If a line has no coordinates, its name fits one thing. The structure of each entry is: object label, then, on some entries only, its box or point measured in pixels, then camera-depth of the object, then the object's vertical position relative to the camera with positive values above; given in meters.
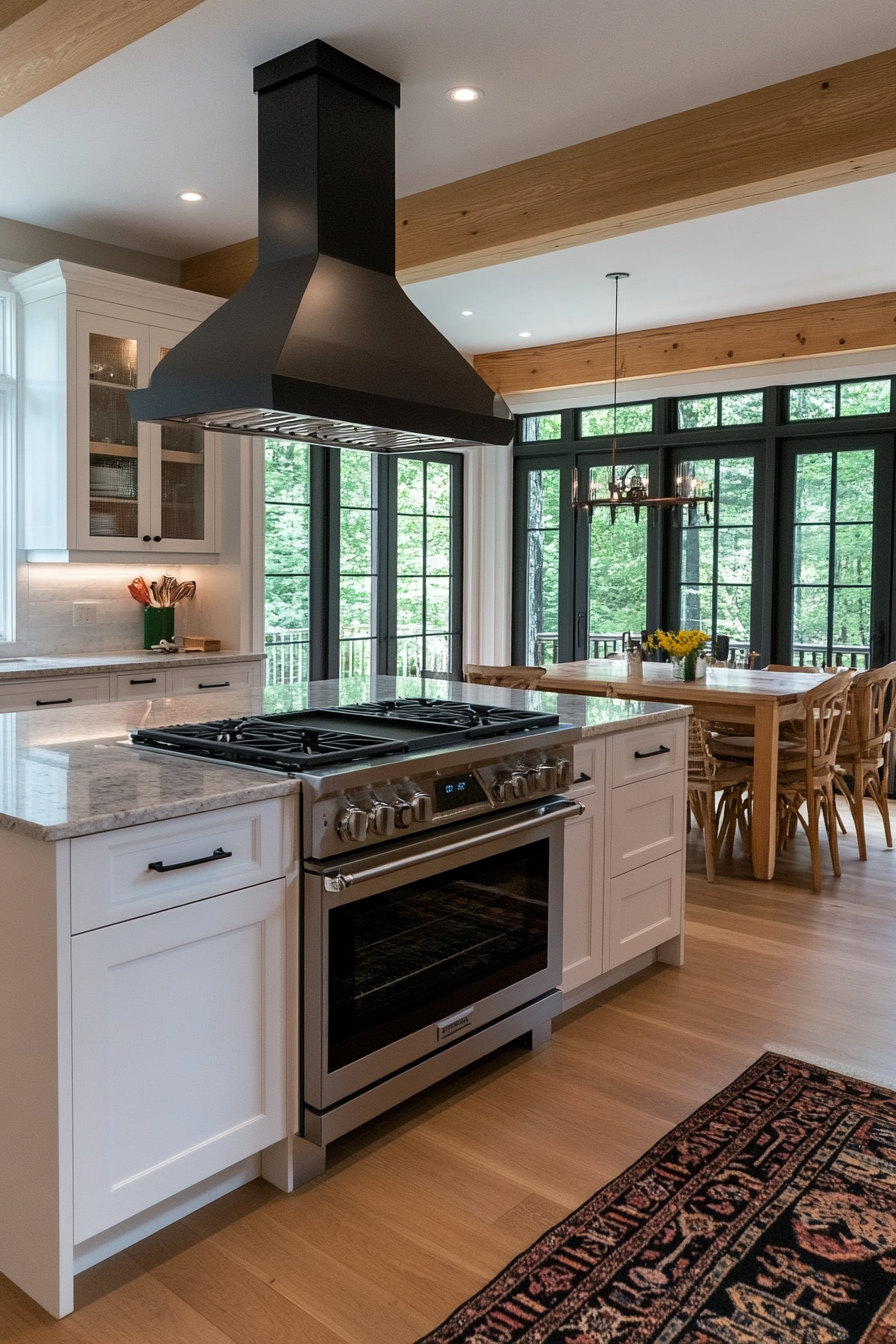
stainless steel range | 2.25 -0.62
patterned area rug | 1.86 -1.22
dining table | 4.67 -0.34
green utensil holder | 5.29 -0.03
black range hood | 2.74 +0.84
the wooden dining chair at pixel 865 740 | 5.11 -0.57
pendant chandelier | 5.38 +0.67
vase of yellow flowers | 5.24 -0.13
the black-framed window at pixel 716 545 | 6.45 +0.54
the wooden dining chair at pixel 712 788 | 4.70 -0.74
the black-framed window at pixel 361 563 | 6.31 +0.38
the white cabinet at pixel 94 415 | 4.63 +0.91
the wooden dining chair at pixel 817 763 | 4.61 -0.62
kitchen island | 1.83 -0.71
